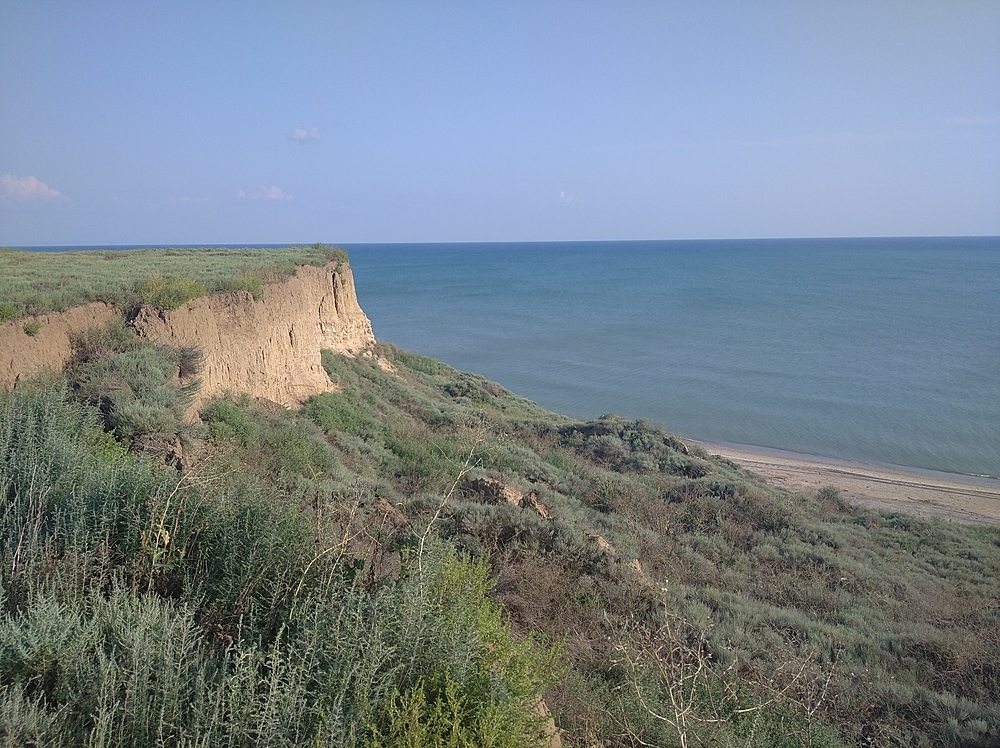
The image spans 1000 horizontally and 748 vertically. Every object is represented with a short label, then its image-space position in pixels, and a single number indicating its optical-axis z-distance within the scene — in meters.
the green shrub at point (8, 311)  8.82
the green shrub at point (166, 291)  11.23
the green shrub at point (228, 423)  9.87
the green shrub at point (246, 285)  13.76
